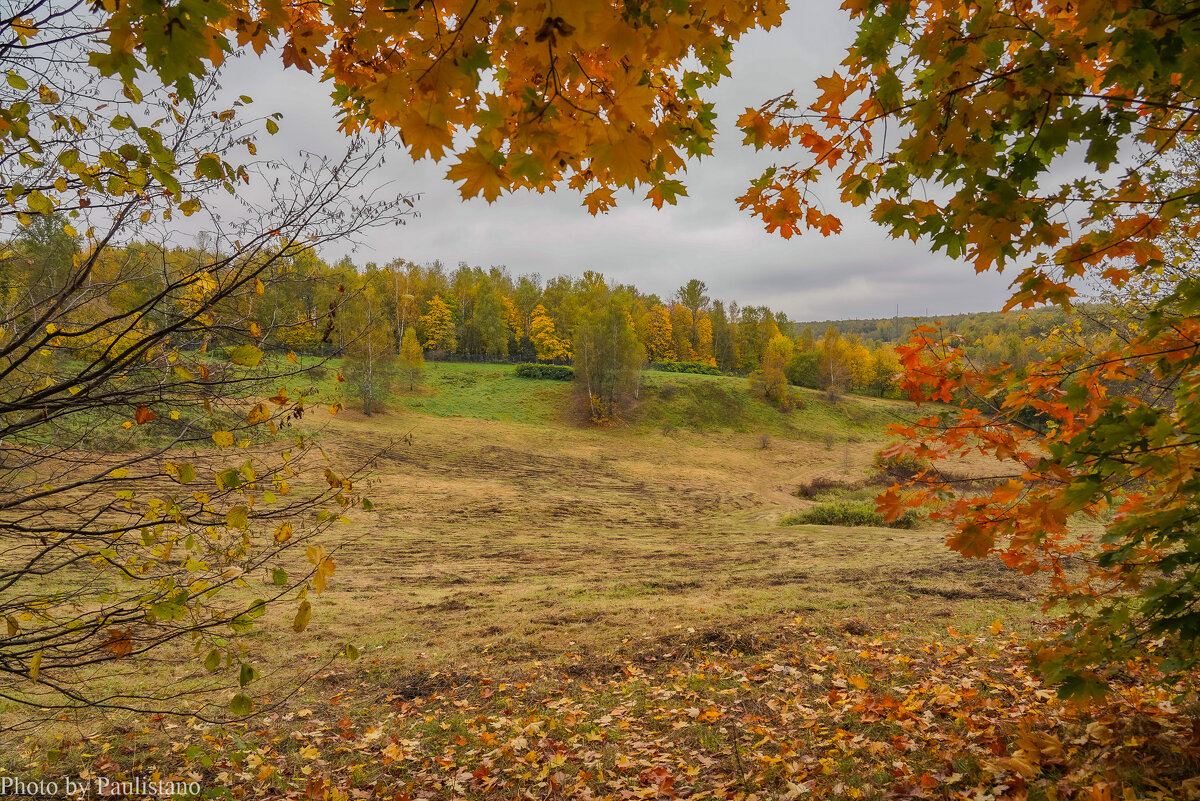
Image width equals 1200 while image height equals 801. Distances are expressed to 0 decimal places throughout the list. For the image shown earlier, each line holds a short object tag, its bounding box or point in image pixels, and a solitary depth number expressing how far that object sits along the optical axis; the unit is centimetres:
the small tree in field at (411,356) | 3521
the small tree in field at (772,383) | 4241
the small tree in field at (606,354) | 3662
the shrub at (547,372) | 4409
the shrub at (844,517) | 1381
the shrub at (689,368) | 5300
